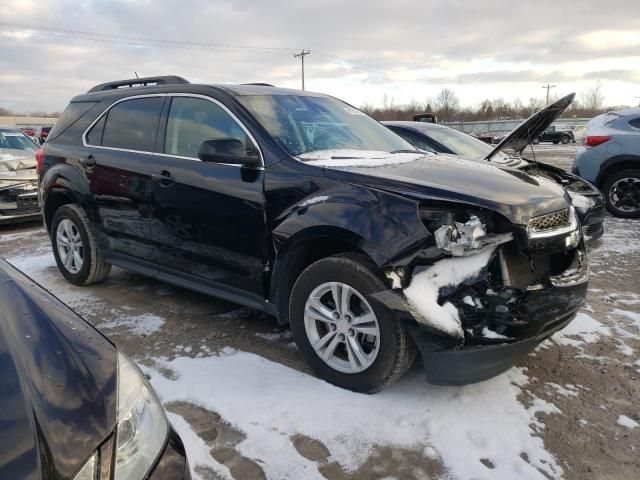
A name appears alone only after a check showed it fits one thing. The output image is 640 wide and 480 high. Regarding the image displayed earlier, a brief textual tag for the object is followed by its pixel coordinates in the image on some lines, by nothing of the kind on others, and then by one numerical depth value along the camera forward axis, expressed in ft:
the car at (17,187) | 25.38
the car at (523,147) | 14.88
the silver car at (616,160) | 25.23
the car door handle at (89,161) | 14.48
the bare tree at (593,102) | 293.92
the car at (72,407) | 4.21
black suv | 8.39
